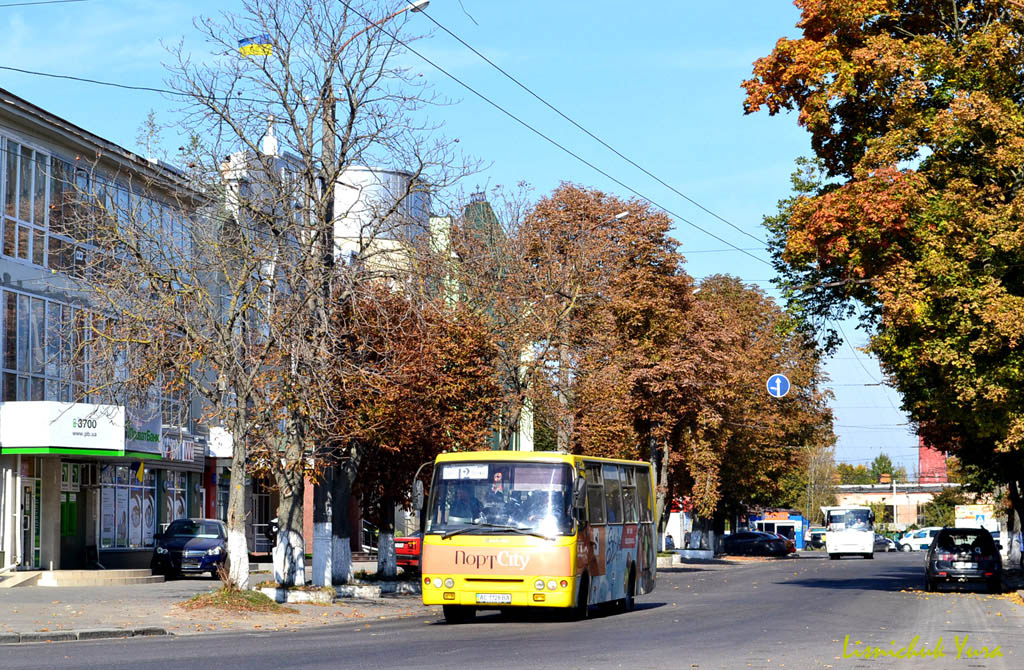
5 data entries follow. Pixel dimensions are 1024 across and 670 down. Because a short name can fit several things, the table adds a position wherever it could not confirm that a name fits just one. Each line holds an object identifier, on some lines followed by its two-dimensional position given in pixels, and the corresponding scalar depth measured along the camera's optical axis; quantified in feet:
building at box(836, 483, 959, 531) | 565.12
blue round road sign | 176.14
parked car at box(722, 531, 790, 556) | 286.05
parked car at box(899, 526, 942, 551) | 355.21
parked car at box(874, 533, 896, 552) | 361.67
